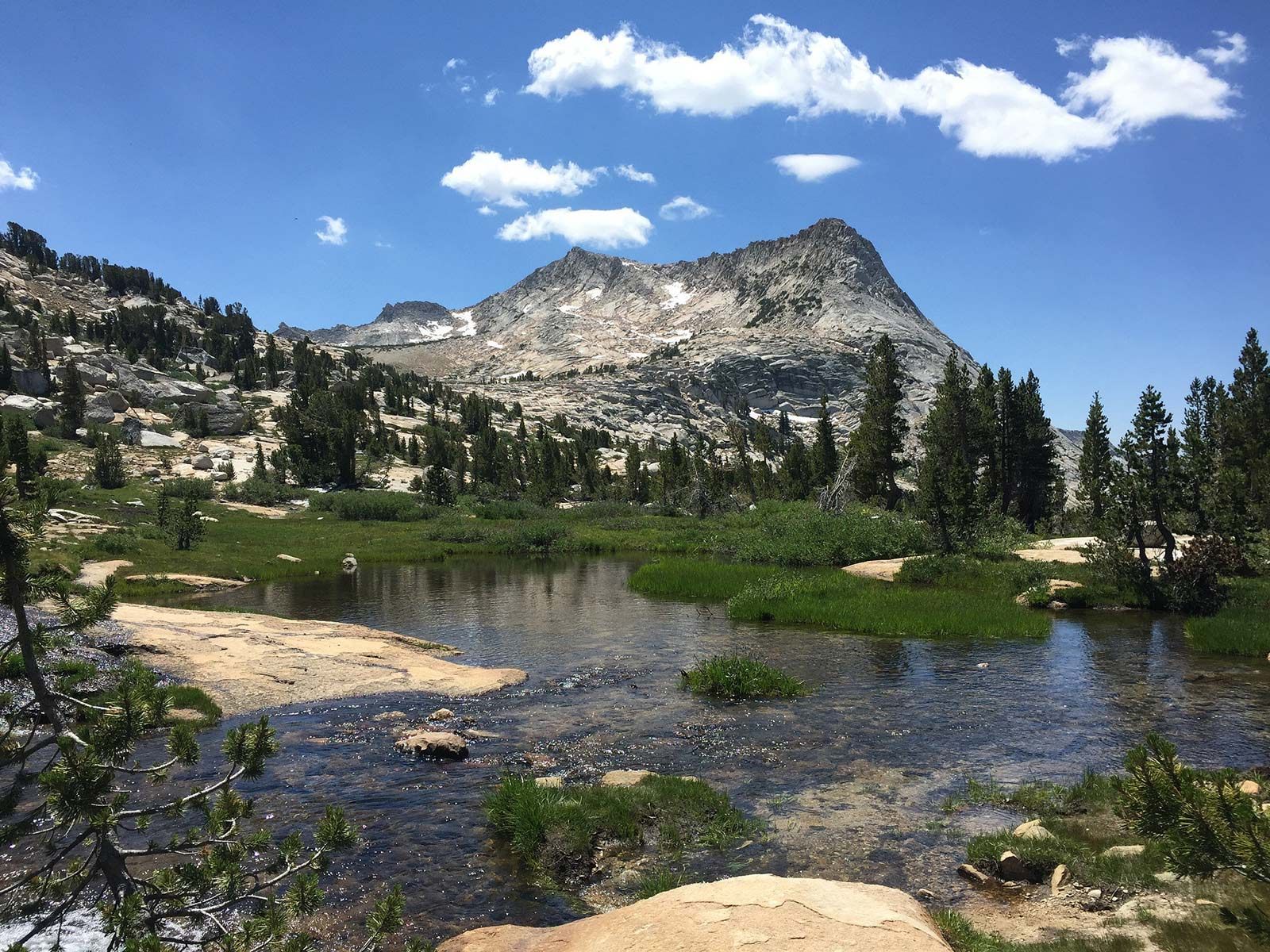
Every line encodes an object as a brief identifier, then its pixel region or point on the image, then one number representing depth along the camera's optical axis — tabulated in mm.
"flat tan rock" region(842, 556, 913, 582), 39312
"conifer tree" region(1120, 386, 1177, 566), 29016
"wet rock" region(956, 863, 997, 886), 9703
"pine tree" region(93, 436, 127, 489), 70375
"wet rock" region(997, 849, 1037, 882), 9711
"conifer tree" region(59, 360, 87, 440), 87125
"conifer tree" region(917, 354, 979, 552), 41219
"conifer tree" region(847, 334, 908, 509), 70625
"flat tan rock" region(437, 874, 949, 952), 5547
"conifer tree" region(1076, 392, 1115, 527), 69362
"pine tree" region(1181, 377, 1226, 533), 28062
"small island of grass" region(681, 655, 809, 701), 19125
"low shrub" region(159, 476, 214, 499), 68750
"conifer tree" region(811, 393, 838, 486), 97062
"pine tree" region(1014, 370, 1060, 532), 70562
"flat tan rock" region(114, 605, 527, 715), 19562
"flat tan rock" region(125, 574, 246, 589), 39944
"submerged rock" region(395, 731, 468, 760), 15055
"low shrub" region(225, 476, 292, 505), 77875
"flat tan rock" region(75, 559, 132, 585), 34534
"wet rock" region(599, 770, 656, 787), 13039
